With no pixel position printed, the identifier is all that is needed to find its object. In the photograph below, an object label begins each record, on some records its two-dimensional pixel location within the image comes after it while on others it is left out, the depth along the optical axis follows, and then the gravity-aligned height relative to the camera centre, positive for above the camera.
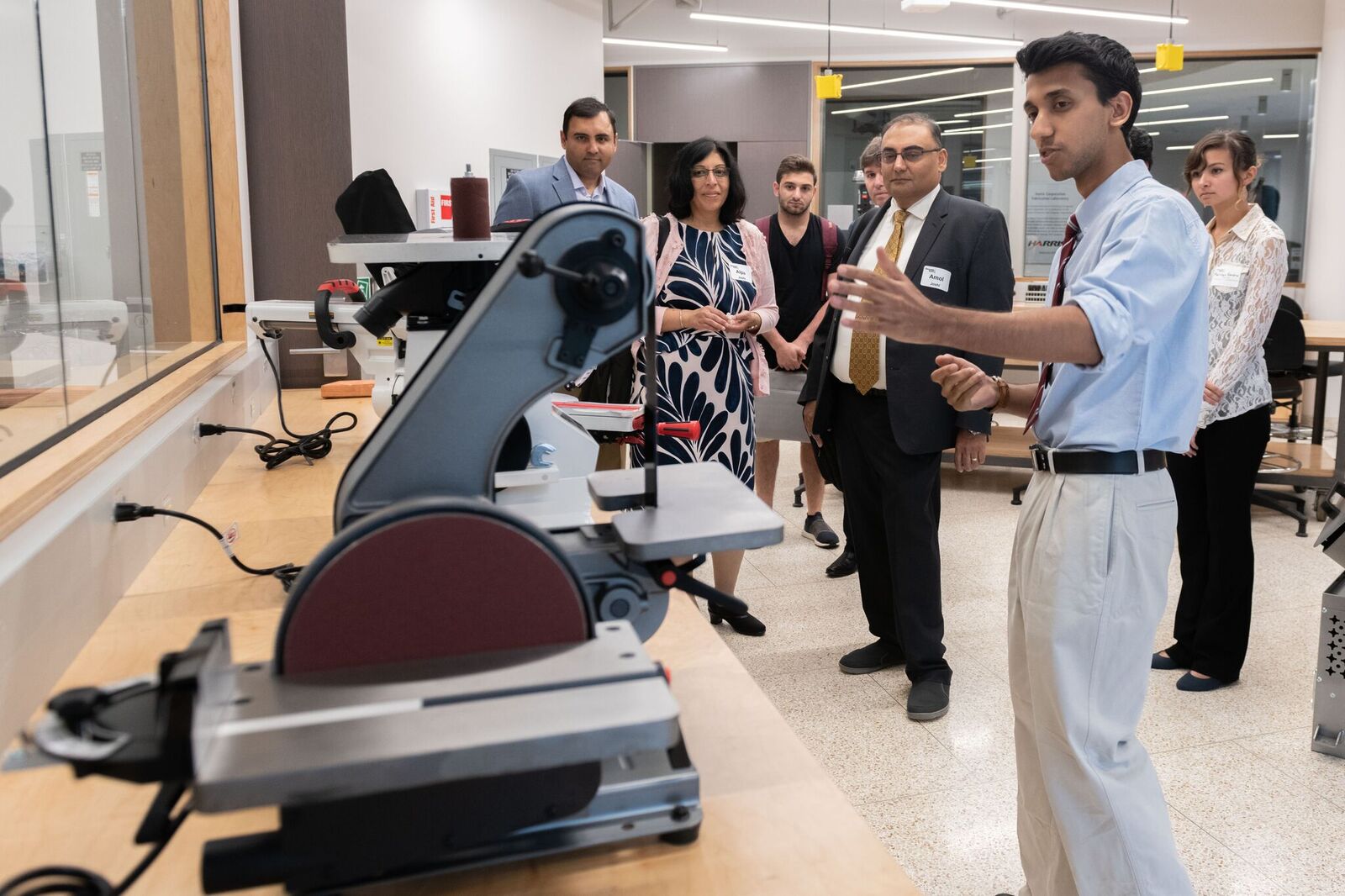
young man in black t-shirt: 4.39 +0.07
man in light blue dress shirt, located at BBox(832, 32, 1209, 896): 1.64 -0.36
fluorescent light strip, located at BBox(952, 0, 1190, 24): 7.56 +2.07
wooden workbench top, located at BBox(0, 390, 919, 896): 0.90 -0.51
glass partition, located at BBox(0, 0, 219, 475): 1.68 +0.17
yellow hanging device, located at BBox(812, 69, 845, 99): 7.45 +1.44
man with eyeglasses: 2.74 -0.34
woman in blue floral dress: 3.16 -0.08
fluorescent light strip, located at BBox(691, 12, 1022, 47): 8.16 +2.10
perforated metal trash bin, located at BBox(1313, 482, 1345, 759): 2.63 -1.01
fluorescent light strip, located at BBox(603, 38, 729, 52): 8.73 +2.06
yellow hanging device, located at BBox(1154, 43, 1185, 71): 7.16 +1.58
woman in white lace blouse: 2.96 -0.39
